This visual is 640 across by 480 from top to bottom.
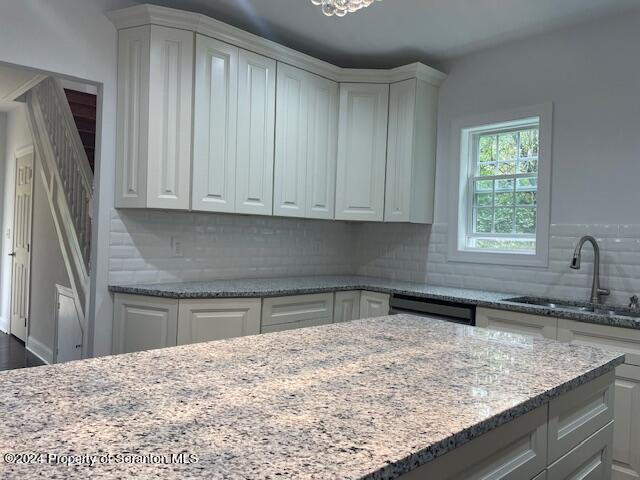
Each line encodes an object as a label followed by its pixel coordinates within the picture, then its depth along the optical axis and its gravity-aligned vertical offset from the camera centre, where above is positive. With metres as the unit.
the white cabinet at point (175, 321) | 2.75 -0.55
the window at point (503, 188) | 3.27 +0.34
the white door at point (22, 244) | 5.02 -0.26
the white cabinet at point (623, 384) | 2.32 -0.68
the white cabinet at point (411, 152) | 3.71 +0.62
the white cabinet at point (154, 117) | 2.86 +0.63
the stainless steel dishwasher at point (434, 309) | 2.97 -0.47
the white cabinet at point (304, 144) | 3.46 +0.63
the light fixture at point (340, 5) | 1.85 +0.86
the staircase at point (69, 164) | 3.65 +0.45
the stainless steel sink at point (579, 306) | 2.81 -0.41
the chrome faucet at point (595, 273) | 2.88 -0.20
